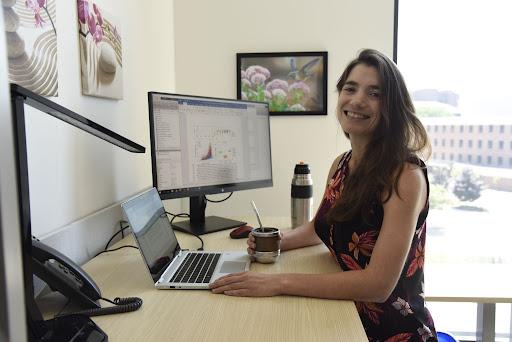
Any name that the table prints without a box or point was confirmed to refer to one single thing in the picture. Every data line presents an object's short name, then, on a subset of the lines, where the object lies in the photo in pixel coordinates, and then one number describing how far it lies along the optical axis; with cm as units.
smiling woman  99
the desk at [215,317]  78
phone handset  84
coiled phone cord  85
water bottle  169
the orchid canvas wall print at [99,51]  129
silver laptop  101
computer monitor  146
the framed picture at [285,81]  239
